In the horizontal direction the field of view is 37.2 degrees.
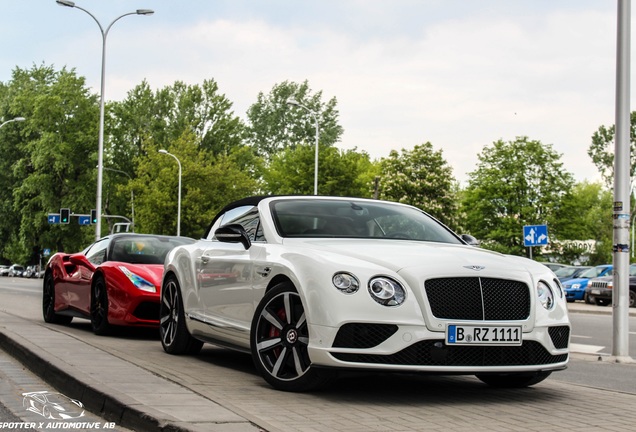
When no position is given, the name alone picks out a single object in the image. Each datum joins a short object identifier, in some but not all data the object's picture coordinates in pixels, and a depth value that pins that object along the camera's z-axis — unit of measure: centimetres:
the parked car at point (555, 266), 4307
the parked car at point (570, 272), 4059
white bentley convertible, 618
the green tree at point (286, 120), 8465
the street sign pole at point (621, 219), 1142
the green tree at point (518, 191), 7281
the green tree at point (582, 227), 7288
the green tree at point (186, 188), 6706
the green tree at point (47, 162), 6788
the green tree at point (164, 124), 7856
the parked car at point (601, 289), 3381
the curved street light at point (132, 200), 7034
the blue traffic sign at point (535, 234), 2836
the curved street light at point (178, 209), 6444
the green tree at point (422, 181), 7156
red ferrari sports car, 1132
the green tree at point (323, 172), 6856
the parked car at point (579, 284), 3819
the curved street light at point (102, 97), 3800
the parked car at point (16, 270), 9512
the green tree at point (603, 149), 8038
